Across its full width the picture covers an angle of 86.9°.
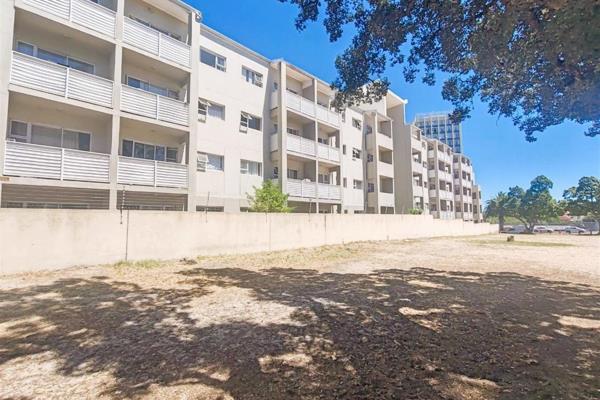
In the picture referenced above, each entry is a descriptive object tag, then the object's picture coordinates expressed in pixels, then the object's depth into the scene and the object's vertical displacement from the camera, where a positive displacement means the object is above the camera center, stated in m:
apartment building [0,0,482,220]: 12.16 +5.03
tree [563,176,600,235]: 47.59 +3.04
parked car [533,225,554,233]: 57.68 -2.15
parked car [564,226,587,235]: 53.91 -2.08
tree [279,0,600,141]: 5.04 +3.69
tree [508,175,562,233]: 54.84 +2.39
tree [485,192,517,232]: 61.52 +2.22
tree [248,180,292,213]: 17.91 +0.93
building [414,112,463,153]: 87.31 +24.63
